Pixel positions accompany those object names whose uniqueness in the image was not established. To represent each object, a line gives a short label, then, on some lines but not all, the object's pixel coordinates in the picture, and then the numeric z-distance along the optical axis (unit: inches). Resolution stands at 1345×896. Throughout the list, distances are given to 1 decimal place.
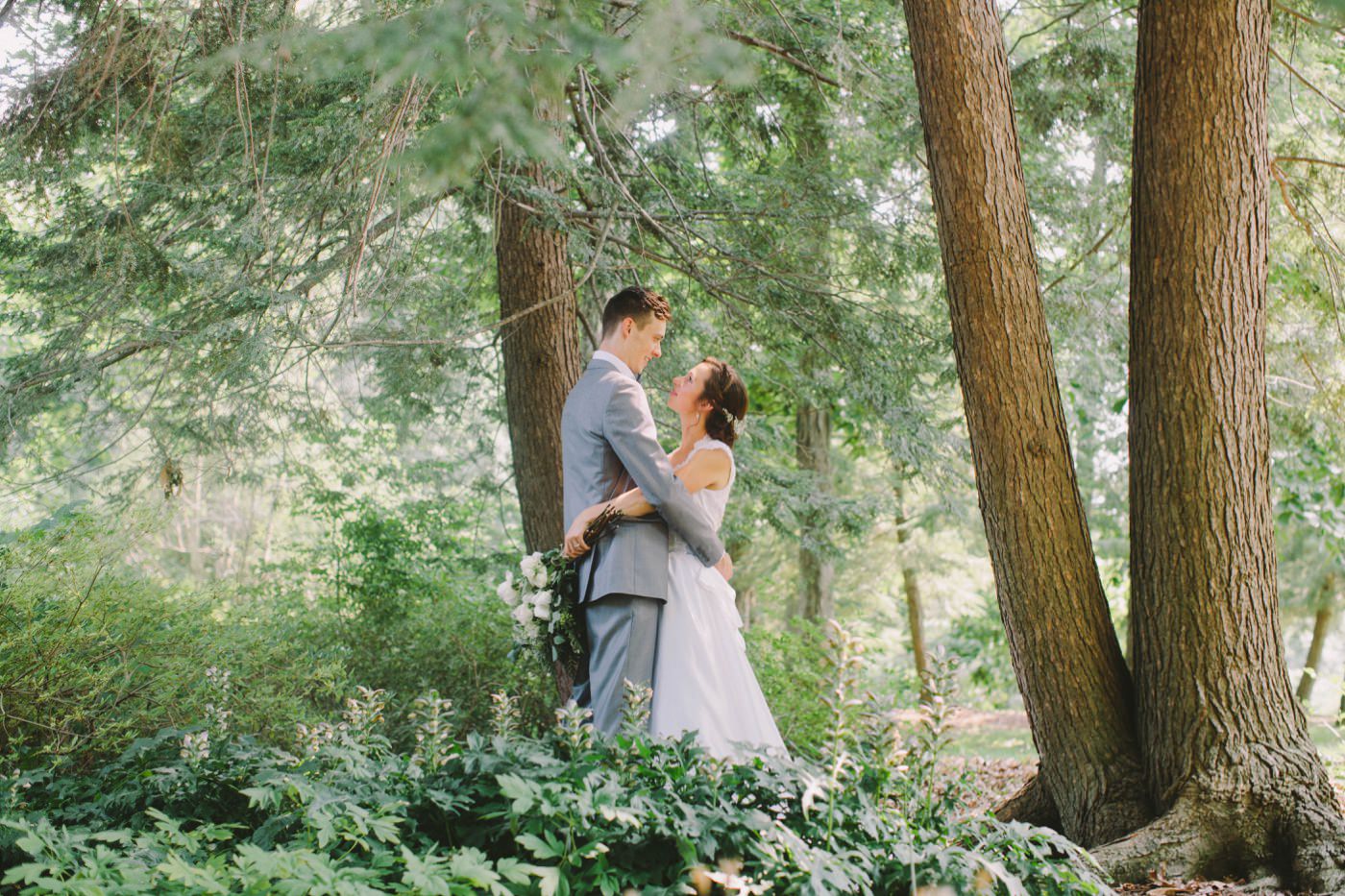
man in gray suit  156.6
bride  153.9
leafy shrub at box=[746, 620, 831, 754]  289.9
